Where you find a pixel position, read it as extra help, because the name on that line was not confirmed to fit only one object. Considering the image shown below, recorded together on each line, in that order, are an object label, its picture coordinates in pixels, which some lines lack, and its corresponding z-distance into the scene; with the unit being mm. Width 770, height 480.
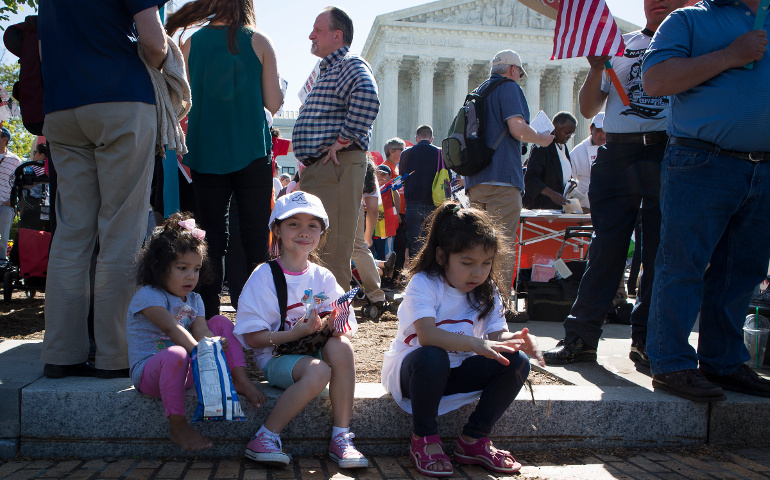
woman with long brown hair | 3559
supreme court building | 44125
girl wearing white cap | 2447
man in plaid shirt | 4012
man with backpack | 4824
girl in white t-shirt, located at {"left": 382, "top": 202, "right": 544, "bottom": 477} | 2449
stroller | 5562
